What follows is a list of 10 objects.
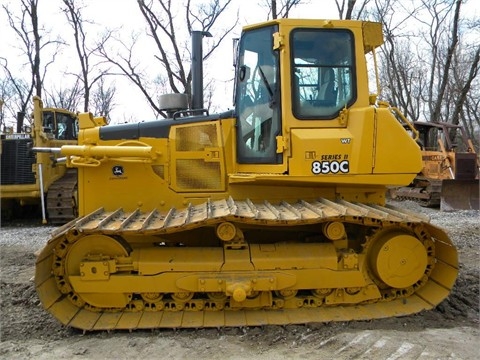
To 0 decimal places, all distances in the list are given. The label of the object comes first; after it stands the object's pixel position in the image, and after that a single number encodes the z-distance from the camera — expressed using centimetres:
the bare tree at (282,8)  1966
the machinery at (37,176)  1049
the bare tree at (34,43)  2367
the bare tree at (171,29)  2138
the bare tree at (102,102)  3794
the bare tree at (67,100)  3358
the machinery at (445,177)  1248
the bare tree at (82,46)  2397
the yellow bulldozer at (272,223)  434
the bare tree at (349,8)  1940
